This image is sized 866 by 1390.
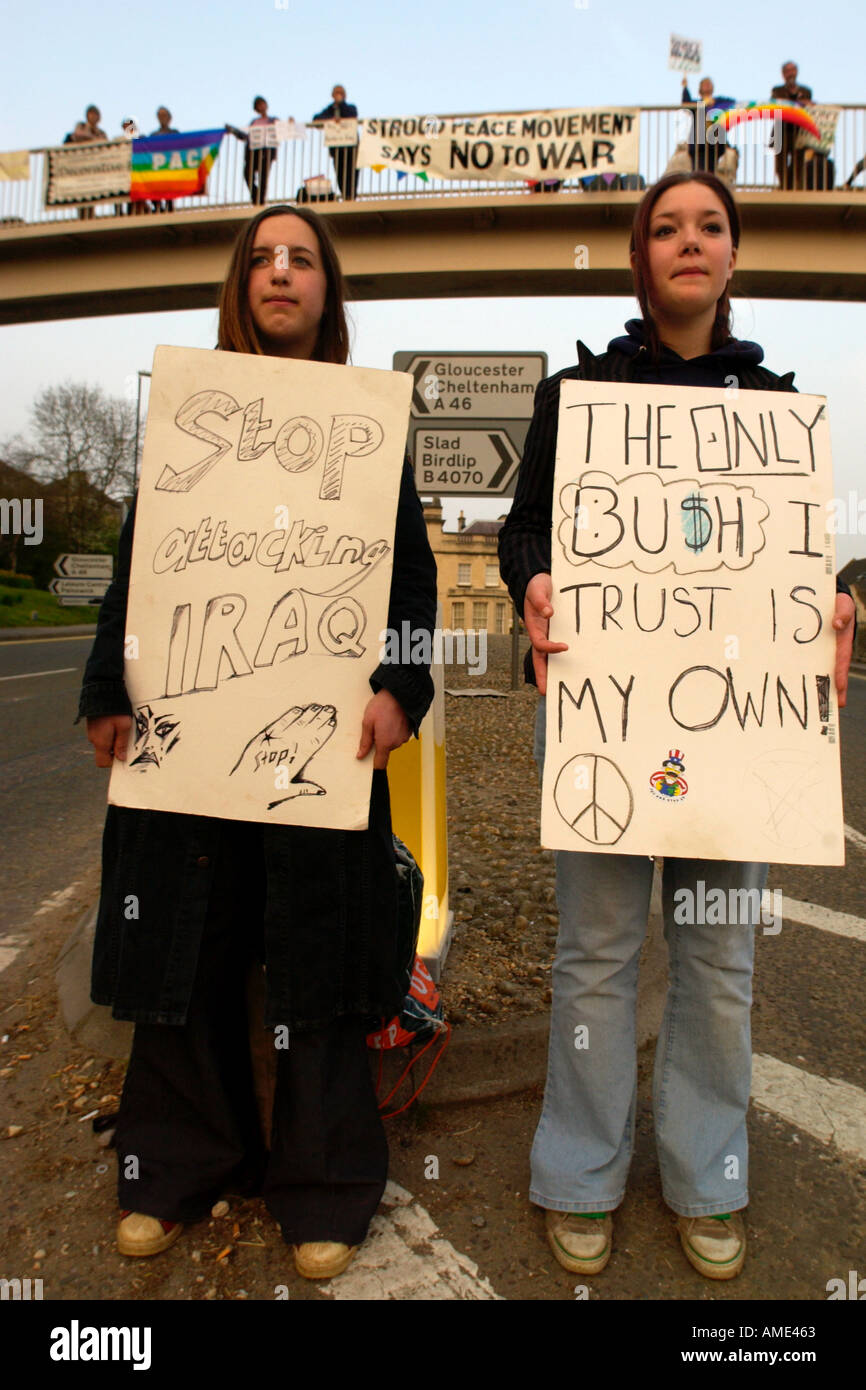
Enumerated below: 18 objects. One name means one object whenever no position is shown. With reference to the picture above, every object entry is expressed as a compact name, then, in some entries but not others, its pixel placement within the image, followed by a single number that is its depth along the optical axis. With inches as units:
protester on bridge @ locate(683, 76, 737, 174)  532.9
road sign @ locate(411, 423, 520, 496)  310.5
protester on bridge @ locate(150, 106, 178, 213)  647.5
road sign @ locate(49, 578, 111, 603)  1062.4
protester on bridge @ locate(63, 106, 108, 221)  663.1
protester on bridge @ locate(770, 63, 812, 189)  535.8
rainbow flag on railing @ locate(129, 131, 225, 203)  649.0
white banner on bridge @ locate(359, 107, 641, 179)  571.2
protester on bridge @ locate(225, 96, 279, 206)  622.2
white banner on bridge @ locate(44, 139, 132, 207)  665.6
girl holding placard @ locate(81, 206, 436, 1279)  73.6
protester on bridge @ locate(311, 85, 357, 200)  609.6
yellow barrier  114.1
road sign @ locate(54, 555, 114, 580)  1120.2
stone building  3120.1
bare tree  1826.5
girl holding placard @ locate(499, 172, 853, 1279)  73.2
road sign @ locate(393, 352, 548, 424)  309.6
